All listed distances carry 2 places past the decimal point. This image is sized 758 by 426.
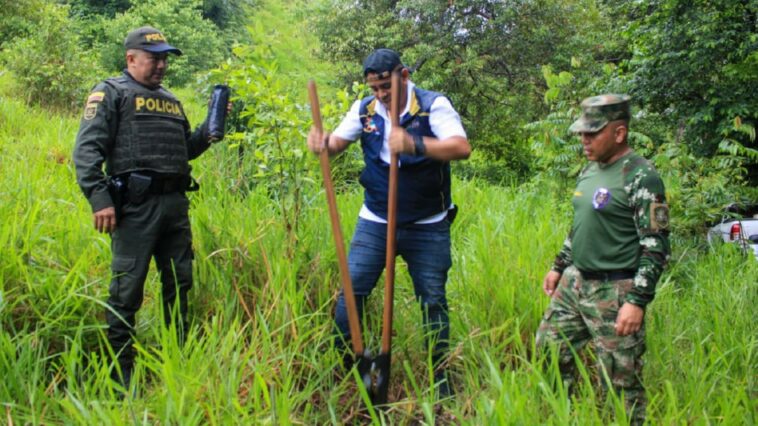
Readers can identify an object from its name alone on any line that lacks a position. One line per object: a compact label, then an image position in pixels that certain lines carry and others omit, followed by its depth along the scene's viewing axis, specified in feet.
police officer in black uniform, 9.56
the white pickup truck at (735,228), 19.01
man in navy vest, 9.07
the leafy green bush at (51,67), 28.45
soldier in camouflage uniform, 7.82
